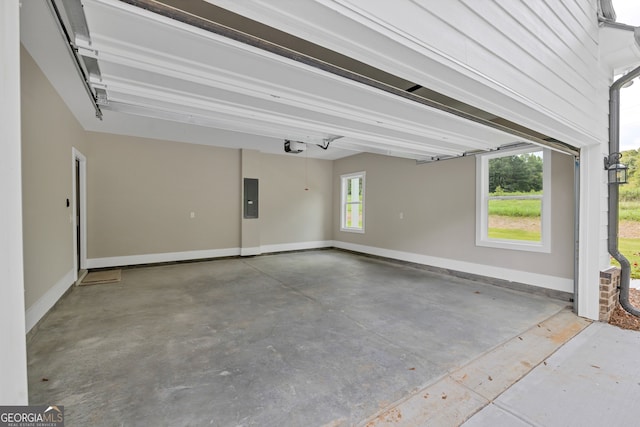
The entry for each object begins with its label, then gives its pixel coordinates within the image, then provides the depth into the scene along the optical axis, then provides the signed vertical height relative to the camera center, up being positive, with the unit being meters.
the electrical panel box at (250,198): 6.87 +0.34
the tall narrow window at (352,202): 7.45 +0.25
